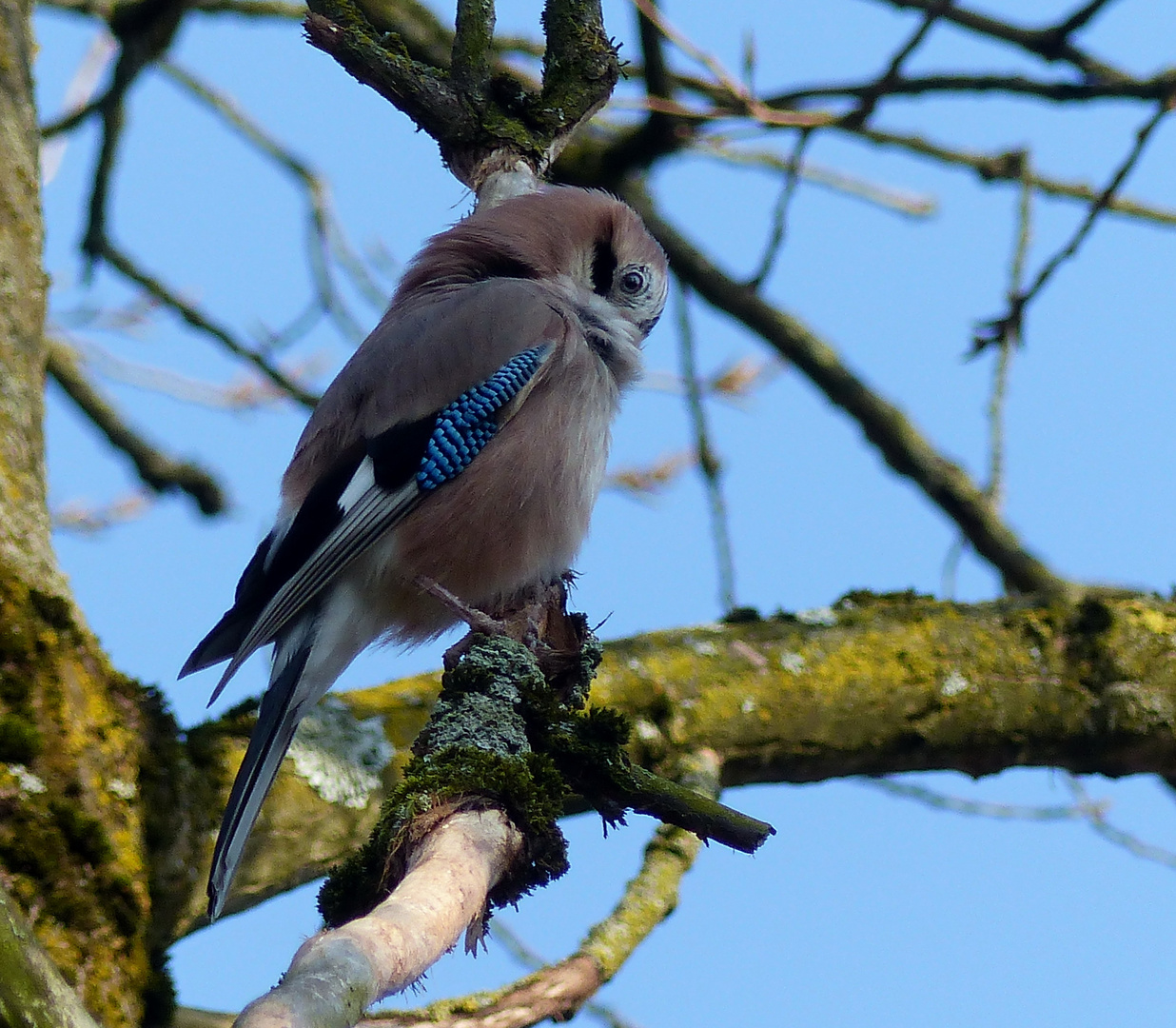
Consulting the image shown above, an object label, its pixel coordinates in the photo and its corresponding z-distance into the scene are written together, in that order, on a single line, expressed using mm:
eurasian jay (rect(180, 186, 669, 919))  7914
